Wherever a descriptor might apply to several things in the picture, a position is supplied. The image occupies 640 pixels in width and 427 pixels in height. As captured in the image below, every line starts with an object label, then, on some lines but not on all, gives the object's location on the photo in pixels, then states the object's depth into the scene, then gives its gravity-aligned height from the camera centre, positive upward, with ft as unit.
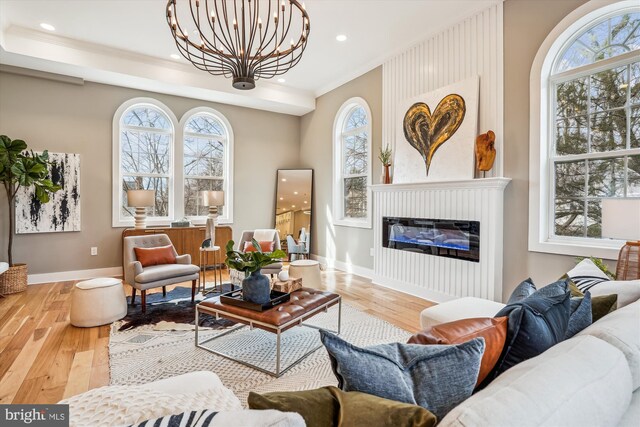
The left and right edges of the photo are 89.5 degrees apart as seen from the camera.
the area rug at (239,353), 7.16 -3.68
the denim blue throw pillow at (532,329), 3.25 -1.22
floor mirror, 21.02 +0.48
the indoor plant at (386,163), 15.25 +2.37
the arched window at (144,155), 16.93 +3.08
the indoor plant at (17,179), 13.26 +1.35
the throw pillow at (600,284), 4.94 -1.21
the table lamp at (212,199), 16.92 +0.67
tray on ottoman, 7.69 -2.23
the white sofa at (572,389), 2.01 -1.24
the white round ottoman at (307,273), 12.92 -2.43
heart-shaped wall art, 12.42 +3.67
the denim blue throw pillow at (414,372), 2.46 -1.28
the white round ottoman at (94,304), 9.98 -2.91
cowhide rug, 10.18 -3.54
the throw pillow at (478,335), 3.12 -1.23
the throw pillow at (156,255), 12.20 -1.70
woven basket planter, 13.28 -2.91
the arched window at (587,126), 9.02 +2.66
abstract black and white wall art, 14.78 +0.27
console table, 16.53 -1.41
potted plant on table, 7.82 -1.50
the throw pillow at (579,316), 3.88 -1.26
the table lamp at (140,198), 15.62 +0.64
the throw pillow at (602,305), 4.41 -1.27
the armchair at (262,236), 15.62 -1.18
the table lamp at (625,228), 6.82 -0.31
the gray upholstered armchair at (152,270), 11.23 -2.15
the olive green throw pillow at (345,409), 2.08 -1.32
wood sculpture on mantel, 11.24 +2.22
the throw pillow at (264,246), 14.87 -1.60
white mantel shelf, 10.87 +1.11
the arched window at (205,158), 18.98 +3.26
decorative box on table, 9.50 -2.18
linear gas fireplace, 11.68 -0.94
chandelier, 8.09 +7.40
